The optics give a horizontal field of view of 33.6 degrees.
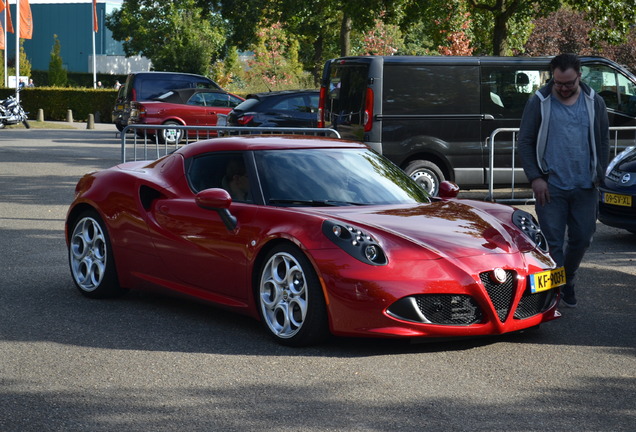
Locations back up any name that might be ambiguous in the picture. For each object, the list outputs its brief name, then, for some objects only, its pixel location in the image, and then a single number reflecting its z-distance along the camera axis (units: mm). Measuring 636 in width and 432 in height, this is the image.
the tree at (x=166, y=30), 54312
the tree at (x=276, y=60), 53312
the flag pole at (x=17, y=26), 41231
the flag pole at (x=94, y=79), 58334
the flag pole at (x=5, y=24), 42575
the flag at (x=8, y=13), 42625
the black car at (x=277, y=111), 22016
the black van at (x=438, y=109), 14062
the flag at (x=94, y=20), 60956
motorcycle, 34000
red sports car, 5957
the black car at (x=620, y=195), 10781
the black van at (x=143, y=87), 28750
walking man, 7238
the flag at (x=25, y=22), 46469
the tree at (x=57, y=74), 58188
